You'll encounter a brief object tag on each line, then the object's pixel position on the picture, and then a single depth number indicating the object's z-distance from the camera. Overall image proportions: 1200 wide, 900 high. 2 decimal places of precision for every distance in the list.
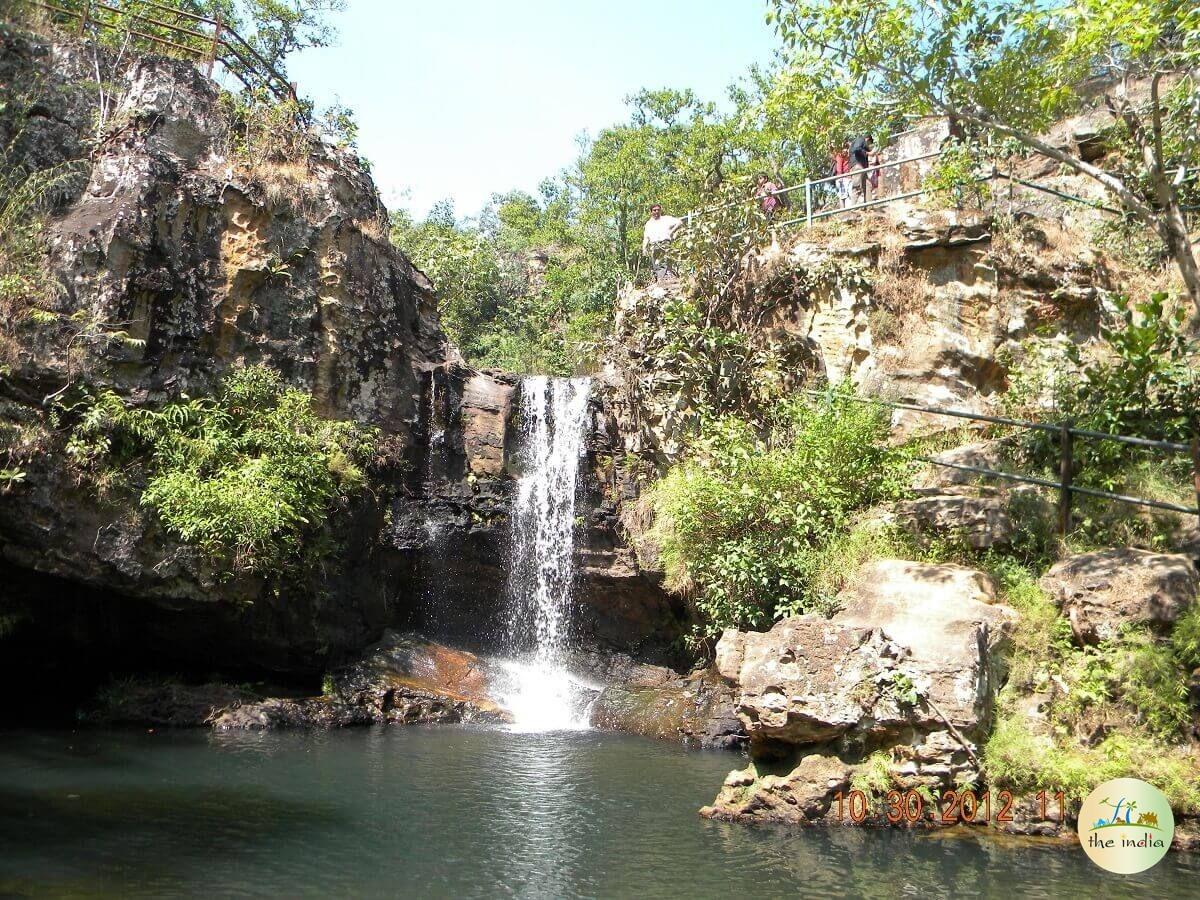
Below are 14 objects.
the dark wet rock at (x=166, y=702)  13.45
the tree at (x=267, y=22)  20.66
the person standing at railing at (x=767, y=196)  17.00
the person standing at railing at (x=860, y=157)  18.02
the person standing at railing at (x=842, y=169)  17.84
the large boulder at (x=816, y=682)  9.25
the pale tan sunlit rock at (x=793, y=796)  9.14
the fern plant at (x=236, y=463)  13.04
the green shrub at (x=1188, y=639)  8.99
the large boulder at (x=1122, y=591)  9.29
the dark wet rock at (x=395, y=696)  13.62
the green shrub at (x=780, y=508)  12.60
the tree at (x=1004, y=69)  10.60
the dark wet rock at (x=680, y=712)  12.91
